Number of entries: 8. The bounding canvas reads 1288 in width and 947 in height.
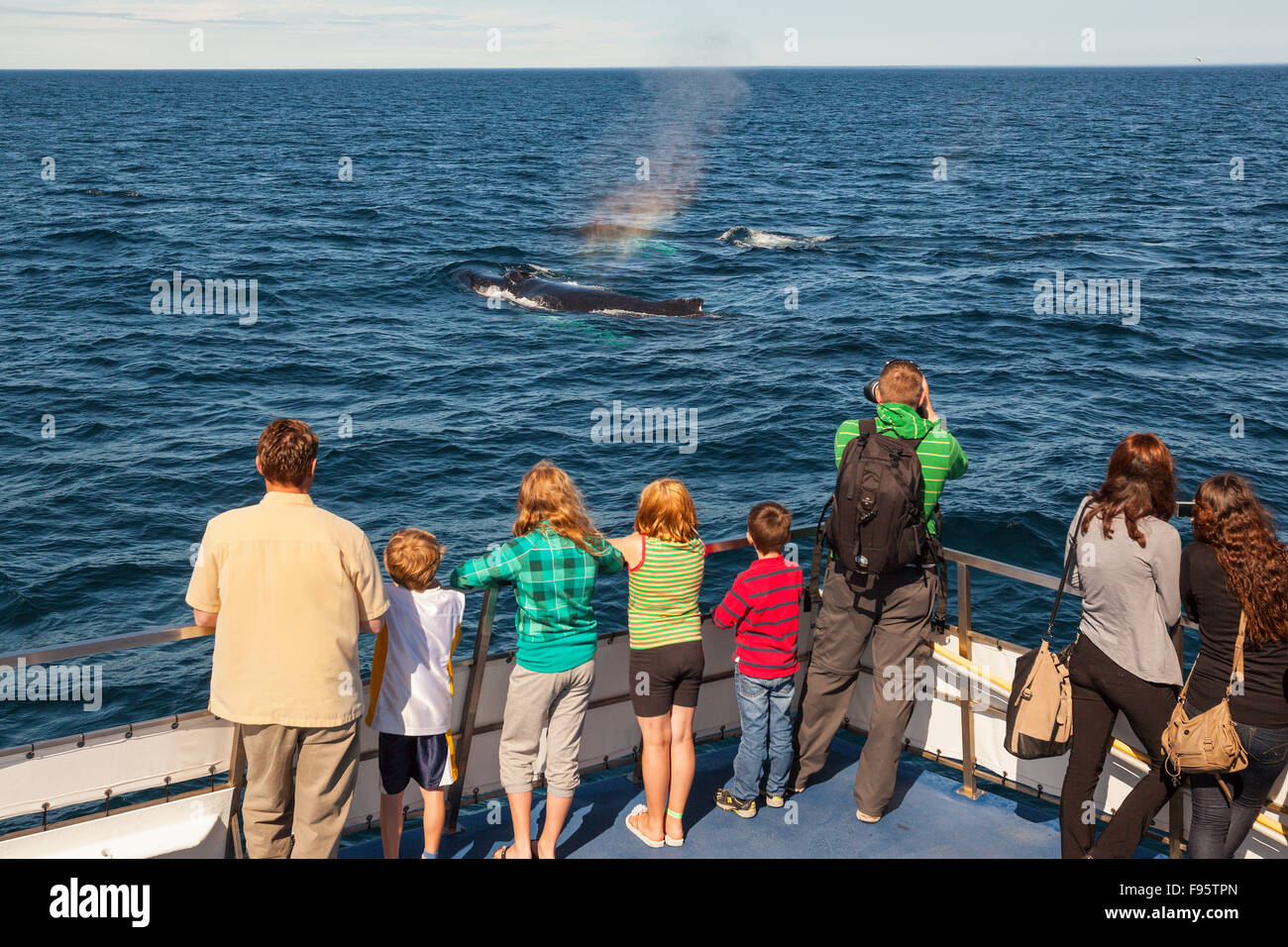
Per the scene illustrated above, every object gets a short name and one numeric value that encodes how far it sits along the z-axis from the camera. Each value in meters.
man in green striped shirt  6.16
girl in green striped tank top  5.91
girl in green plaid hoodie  5.57
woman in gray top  5.27
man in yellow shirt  4.99
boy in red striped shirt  6.17
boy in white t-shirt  5.59
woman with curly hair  4.92
